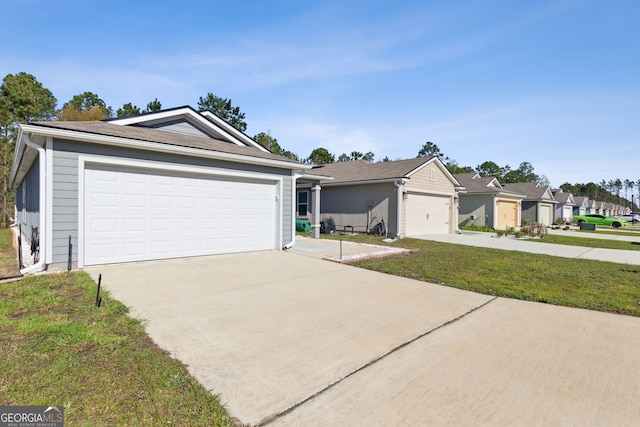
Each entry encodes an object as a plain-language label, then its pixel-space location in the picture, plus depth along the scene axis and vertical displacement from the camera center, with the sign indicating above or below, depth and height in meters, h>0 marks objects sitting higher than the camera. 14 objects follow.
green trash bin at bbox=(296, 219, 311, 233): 16.33 -0.69
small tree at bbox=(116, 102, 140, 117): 31.33 +10.30
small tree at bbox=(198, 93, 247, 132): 33.59 +11.39
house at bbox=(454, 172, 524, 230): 23.14 +0.75
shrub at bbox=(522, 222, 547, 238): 18.00 -0.90
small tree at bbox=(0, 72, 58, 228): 22.05 +7.19
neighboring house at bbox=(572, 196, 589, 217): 54.84 +1.79
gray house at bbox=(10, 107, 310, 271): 6.43 +0.53
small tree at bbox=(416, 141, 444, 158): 62.07 +13.07
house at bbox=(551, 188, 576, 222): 40.75 +1.55
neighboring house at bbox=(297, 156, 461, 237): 15.66 +0.89
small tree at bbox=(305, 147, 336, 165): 48.00 +8.77
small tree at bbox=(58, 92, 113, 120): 30.20 +10.84
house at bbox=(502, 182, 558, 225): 30.56 +1.23
